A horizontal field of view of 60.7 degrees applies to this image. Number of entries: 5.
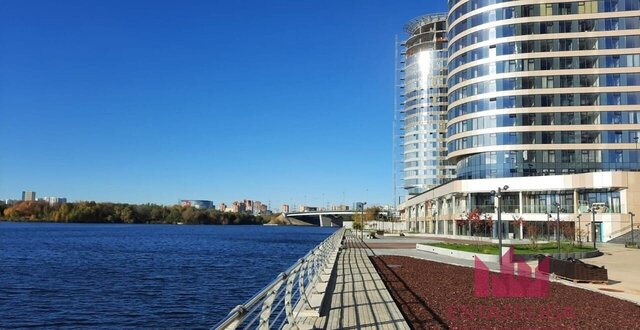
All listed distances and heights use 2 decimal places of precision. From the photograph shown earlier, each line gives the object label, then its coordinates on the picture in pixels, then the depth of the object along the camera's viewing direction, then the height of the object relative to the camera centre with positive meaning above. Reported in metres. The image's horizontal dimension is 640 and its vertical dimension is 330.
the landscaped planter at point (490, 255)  33.81 -2.46
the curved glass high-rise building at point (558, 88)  76.94 +18.55
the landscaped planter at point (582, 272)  22.72 -2.24
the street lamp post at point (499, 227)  30.47 -0.55
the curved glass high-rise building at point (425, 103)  158.00 +33.65
